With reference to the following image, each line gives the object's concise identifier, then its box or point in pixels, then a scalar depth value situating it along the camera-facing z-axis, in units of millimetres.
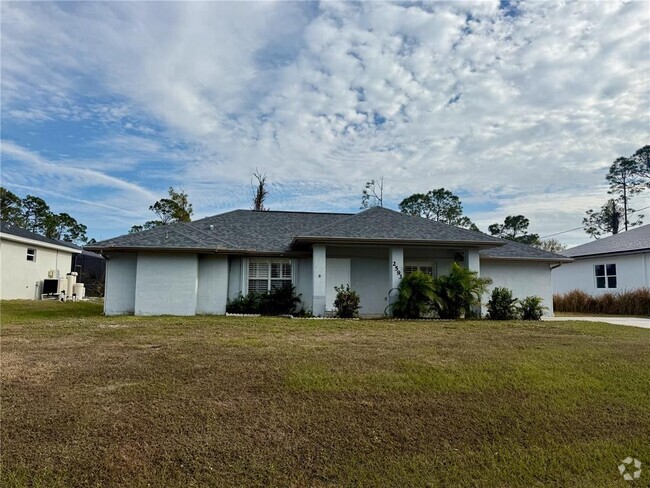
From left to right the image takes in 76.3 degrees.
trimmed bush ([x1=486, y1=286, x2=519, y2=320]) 14787
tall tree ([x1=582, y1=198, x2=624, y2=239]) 42000
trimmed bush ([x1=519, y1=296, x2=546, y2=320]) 14820
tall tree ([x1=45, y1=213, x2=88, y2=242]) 42469
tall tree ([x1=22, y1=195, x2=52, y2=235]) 40625
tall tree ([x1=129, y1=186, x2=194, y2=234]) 35938
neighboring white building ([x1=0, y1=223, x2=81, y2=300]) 19875
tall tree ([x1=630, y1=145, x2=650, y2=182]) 36906
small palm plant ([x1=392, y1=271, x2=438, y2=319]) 13922
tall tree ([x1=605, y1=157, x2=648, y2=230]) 37719
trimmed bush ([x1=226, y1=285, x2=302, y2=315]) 14891
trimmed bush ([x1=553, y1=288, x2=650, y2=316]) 19766
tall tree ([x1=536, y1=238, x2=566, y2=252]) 45781
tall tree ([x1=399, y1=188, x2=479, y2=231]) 41906
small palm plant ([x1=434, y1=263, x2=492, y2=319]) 14039
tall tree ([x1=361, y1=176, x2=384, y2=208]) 30561
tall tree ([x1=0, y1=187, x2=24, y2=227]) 39169
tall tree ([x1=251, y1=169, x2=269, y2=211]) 31016
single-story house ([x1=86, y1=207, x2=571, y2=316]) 14219
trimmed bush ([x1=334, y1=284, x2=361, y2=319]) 14148
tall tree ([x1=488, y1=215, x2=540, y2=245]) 47094
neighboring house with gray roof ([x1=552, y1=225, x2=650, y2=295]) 21250
